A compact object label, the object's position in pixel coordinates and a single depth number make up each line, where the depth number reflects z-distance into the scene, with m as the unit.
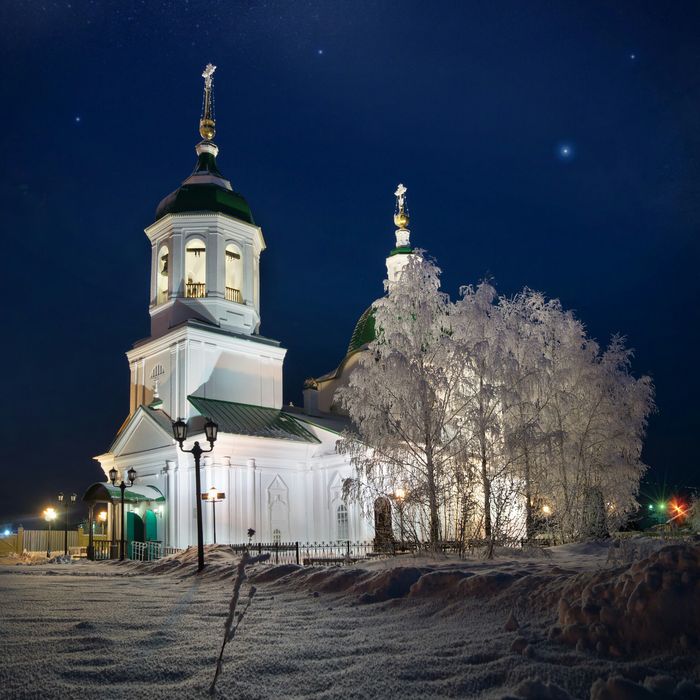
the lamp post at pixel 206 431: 14.00
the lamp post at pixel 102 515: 30.77
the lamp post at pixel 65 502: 29.67
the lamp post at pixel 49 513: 35.59
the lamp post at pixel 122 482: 20.27
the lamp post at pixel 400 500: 14.77
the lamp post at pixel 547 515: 18.98
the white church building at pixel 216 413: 24.72
